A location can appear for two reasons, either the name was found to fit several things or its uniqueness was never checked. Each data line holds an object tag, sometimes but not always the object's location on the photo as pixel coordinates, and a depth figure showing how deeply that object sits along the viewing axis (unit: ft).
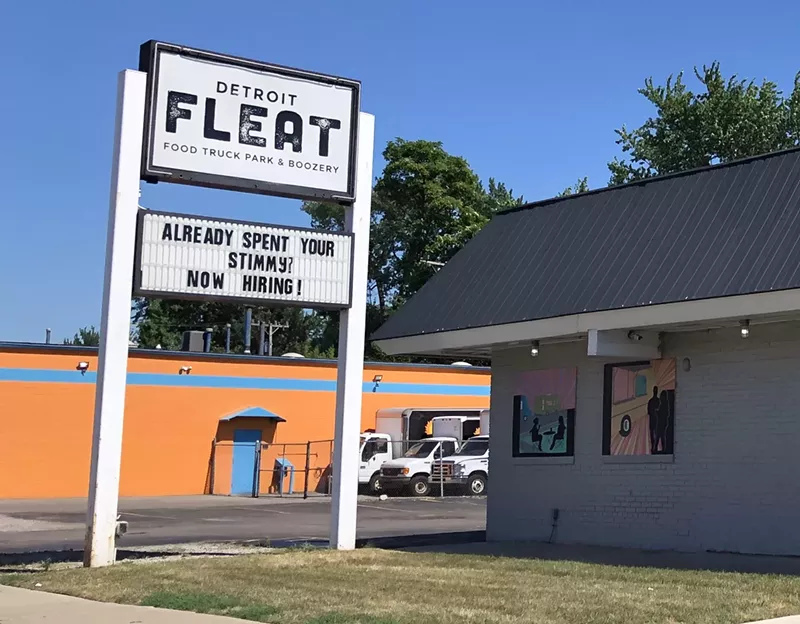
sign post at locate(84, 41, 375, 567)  45.55
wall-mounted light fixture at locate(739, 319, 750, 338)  47.83
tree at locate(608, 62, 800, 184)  164.86
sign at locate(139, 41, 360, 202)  47.19
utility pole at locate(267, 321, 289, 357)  240.36
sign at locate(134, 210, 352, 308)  46.91
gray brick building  47.57
